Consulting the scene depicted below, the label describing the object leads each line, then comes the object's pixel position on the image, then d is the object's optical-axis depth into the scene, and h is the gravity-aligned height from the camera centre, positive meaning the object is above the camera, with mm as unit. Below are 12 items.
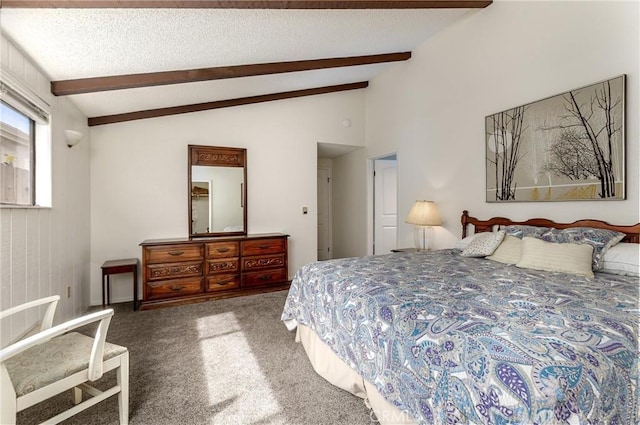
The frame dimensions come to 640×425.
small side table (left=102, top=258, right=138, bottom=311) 3277 -627
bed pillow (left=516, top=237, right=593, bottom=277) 1950 -321
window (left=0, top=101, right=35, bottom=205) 2012 +410
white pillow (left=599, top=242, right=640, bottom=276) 1857 -316
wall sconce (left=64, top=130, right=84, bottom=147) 2799 +716
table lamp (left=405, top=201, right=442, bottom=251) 3547 -48
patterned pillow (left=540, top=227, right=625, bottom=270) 2016 -198
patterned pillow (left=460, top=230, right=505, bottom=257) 2549 -292
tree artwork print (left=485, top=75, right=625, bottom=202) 2172 +524
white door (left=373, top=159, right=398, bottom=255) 5242 +108
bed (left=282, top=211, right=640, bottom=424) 906 -487
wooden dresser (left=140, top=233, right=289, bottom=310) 3518 -708
